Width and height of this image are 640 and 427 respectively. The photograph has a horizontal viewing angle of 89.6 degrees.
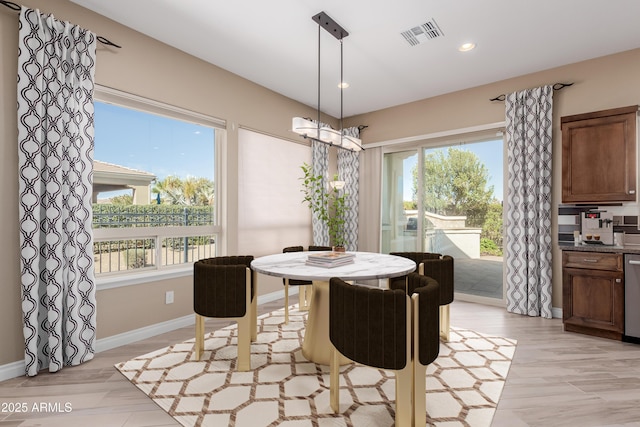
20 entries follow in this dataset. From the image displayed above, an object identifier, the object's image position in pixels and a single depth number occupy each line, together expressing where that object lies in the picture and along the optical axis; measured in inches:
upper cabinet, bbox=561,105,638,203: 122.6
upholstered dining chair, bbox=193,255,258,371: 94.3
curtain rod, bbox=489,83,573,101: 142.6
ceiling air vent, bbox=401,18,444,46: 111.9
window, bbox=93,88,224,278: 115.4
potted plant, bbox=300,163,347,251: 191.0
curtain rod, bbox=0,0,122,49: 87.4
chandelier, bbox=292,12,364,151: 104.0
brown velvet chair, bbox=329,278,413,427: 63.0
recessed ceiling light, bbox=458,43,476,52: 124.6
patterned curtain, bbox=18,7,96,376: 89.2
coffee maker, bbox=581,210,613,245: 133.0
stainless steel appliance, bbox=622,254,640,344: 112.7
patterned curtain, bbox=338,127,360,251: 210.1
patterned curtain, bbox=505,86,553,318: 144.8
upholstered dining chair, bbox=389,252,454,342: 105.6
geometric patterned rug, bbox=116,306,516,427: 72.3
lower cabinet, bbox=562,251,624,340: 116.5
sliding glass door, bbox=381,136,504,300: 169.5
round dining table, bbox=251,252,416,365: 82.0
